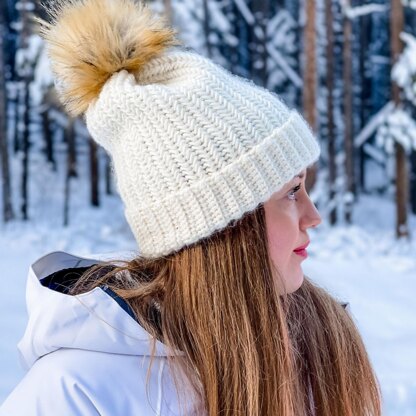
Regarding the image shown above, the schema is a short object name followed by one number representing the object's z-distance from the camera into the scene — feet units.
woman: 5.25
